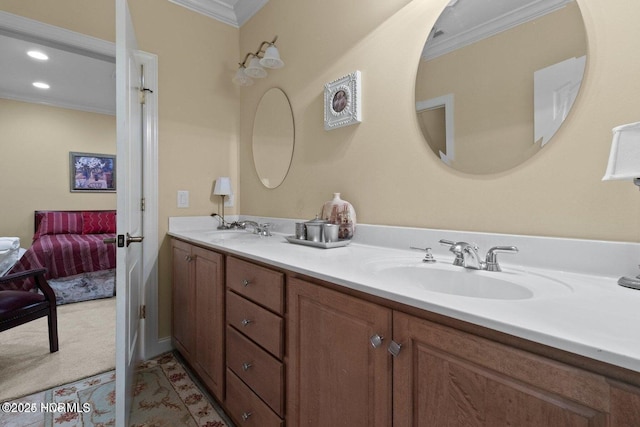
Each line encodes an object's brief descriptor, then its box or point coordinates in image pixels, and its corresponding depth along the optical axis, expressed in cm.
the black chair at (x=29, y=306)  180
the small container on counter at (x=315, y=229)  145
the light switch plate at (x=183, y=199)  221
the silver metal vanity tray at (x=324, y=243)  134
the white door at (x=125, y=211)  122
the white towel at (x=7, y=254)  308
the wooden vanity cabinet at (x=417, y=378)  45
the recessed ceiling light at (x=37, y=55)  313
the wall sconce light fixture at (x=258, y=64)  184
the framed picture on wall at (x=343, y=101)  151
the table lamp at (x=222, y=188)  231
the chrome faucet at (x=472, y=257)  92
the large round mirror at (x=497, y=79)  92
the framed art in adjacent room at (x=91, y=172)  470
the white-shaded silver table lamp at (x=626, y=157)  67
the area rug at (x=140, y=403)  145
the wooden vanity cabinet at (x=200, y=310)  145
